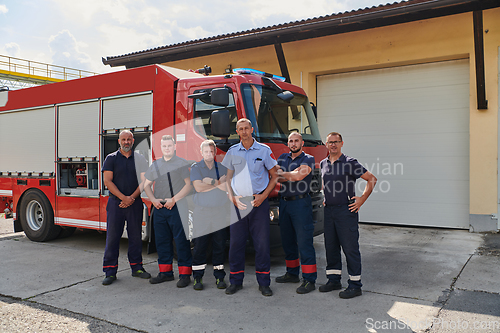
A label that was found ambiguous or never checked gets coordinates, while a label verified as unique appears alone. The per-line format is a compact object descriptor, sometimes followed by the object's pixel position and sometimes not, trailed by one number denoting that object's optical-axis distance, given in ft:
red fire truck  16.89
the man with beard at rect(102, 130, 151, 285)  16.05
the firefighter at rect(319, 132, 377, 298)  13.84
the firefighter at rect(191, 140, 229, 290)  14.92
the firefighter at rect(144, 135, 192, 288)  15.55
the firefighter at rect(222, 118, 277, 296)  14.32
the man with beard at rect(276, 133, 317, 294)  14.46
